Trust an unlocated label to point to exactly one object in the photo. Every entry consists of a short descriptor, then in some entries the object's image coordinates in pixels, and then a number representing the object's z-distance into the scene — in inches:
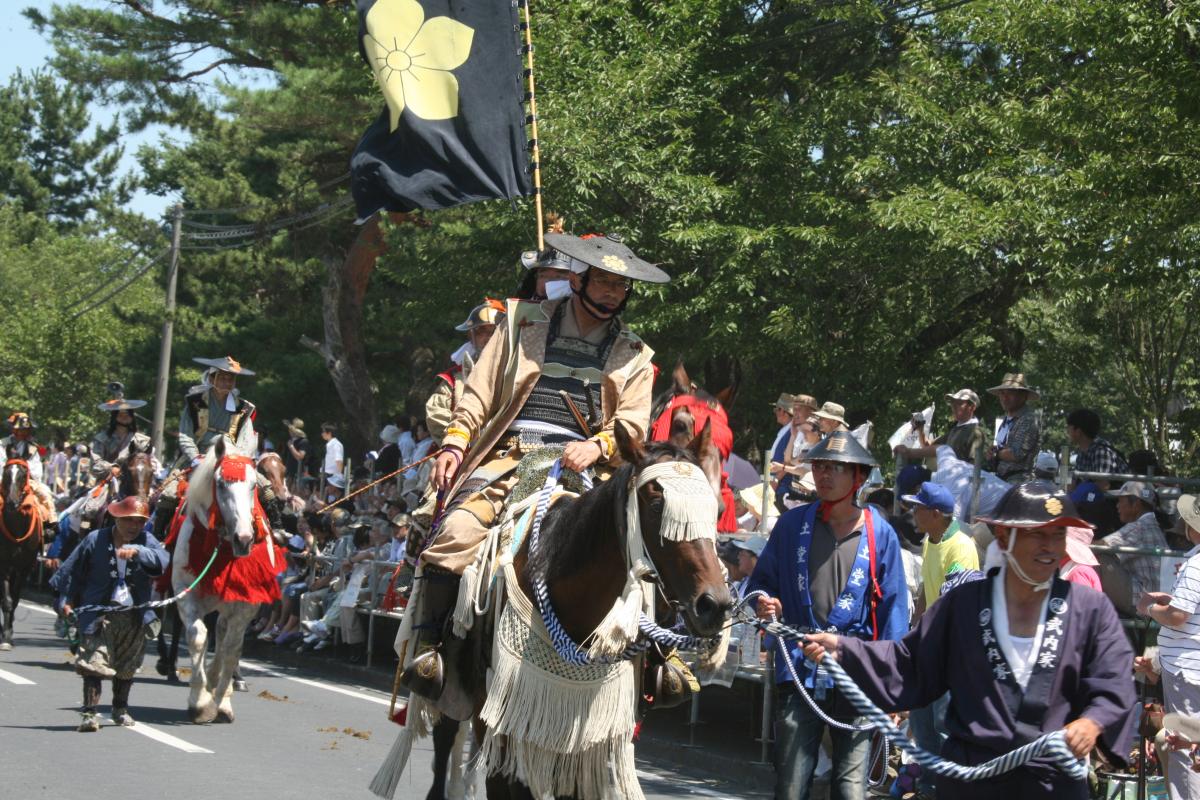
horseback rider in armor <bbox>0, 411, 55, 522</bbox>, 765.3
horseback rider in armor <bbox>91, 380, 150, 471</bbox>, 742.5
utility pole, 1274.6
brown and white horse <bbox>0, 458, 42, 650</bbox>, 715.4
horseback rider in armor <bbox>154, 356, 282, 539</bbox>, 539.5
